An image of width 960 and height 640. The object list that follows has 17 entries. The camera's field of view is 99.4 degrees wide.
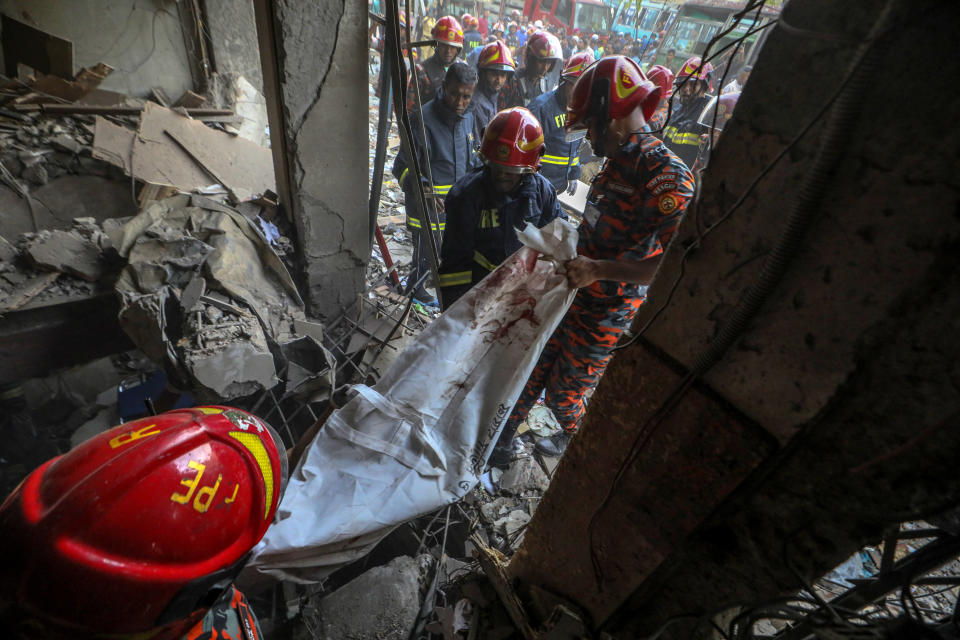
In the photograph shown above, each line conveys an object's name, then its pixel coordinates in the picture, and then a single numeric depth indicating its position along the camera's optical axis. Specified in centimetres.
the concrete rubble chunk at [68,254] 274
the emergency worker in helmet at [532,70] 578
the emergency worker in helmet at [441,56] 529
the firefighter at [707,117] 556
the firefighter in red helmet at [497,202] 252
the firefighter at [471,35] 1187
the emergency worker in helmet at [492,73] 500
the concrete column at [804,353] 52
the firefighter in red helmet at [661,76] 430
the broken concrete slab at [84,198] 381
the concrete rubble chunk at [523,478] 295
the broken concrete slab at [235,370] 233
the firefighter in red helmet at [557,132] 490
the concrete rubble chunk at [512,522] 267
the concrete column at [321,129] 277
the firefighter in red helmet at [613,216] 191
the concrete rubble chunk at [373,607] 189
